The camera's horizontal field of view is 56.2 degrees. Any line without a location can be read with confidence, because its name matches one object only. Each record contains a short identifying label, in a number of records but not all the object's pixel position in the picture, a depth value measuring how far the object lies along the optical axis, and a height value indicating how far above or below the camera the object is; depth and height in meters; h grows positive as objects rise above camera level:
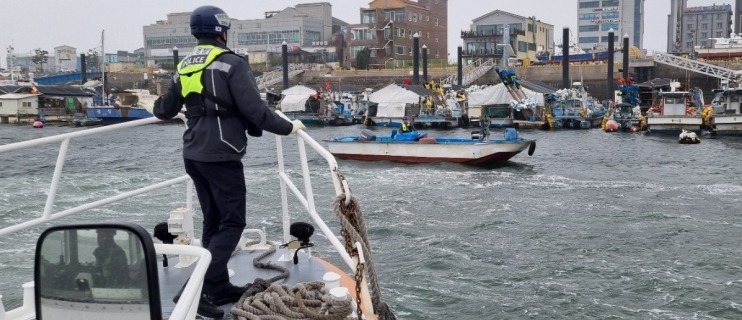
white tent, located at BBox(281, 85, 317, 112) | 49.72 +0.30
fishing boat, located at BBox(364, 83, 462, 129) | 43.62 -0.38
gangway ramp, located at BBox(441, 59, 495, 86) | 66.19 +2.64
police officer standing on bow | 3.43 -0.11
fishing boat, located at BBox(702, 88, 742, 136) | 33.00 -0.79
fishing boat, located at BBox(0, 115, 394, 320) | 2.29 -0.68
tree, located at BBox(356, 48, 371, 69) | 82.19 +5.17
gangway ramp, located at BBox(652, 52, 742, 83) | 52.34 +2.62
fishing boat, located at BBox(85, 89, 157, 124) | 47.78 -0.56
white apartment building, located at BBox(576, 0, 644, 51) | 105.81 +12.28
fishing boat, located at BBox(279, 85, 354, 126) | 47.53 -0.35
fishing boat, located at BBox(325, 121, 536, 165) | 23.08 -1.58
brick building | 84.75 +8.95
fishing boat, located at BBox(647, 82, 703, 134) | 34.31 -0.88
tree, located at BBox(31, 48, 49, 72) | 92.00 +6.69
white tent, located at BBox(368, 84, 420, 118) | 44.66 +0.17
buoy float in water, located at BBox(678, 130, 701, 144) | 30.22 -1.73
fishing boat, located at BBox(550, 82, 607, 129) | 41.06 -0.60
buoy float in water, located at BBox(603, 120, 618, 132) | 37.44 -1.40
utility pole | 57.52 +5.18
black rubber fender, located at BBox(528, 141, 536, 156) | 23.33 -1.59
